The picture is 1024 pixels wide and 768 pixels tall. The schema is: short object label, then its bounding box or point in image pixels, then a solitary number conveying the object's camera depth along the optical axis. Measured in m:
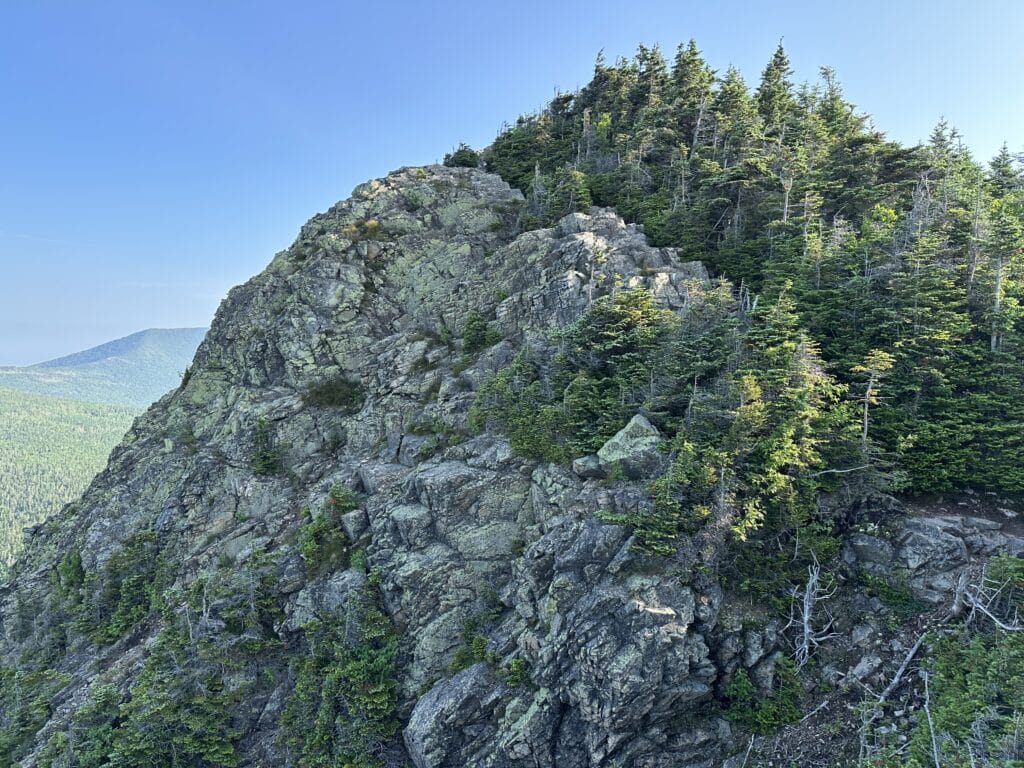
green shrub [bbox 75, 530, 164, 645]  27.88
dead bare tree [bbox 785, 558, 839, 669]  15.47
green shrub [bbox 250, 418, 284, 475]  30.08
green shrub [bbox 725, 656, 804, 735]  14.70
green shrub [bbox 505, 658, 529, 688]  16.27
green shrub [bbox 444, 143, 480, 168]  50.22
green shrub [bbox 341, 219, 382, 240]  39.17
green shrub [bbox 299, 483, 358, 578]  22.83
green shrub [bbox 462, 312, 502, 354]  29.78
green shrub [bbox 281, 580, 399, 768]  17.66
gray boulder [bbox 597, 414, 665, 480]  18.34
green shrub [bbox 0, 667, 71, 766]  24.47
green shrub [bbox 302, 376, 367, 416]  32.00
